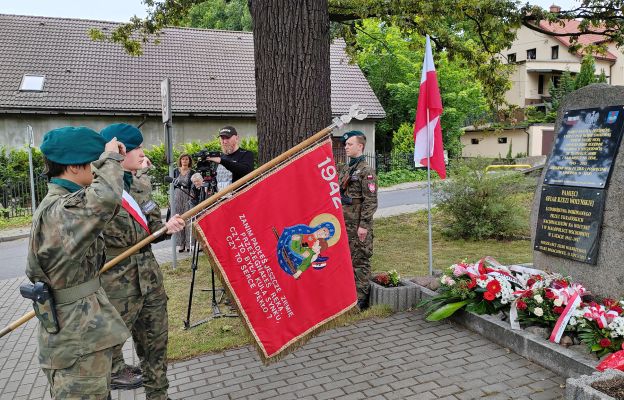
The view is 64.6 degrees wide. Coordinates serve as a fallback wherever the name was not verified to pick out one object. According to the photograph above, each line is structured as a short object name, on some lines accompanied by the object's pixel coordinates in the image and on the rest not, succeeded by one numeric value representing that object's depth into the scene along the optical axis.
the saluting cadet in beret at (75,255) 2.33
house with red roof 39.81
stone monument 4.81
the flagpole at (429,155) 6.35
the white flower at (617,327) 3.76
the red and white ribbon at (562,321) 4.07
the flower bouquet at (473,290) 4.69
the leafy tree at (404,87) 28.08
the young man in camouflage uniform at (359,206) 5.65
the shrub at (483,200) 9.48
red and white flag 6.25
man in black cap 5.34
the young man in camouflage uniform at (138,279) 3.36
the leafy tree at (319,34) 5.65
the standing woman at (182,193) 9.01
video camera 5.05
